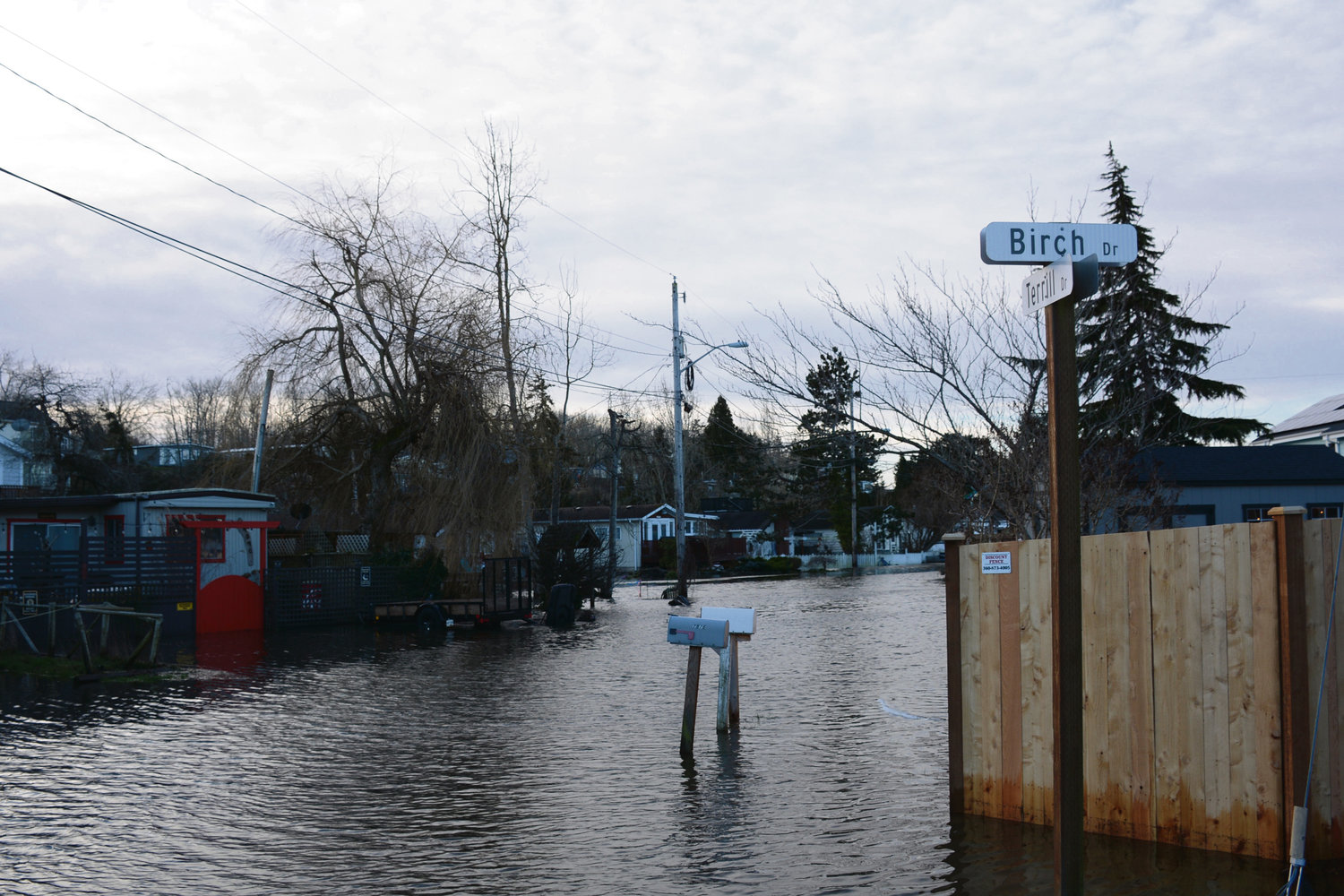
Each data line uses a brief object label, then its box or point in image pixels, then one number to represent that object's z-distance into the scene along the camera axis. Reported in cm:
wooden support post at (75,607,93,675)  1586
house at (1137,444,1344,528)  3412
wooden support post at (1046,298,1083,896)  450
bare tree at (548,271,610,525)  4194
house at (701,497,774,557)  8019
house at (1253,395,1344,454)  4762
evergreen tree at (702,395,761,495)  7812
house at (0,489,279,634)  2412
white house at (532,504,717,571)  6702
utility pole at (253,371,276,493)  3061
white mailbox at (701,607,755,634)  1109
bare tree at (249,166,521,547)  3111
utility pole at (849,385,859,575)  6222
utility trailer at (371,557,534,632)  2586
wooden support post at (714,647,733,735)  1122
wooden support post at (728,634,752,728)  1155
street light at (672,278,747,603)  3662
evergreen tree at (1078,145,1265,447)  1293
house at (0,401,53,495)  4966
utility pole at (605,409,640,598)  3650
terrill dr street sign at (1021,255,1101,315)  457
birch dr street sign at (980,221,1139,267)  480
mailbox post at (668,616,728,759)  1022
